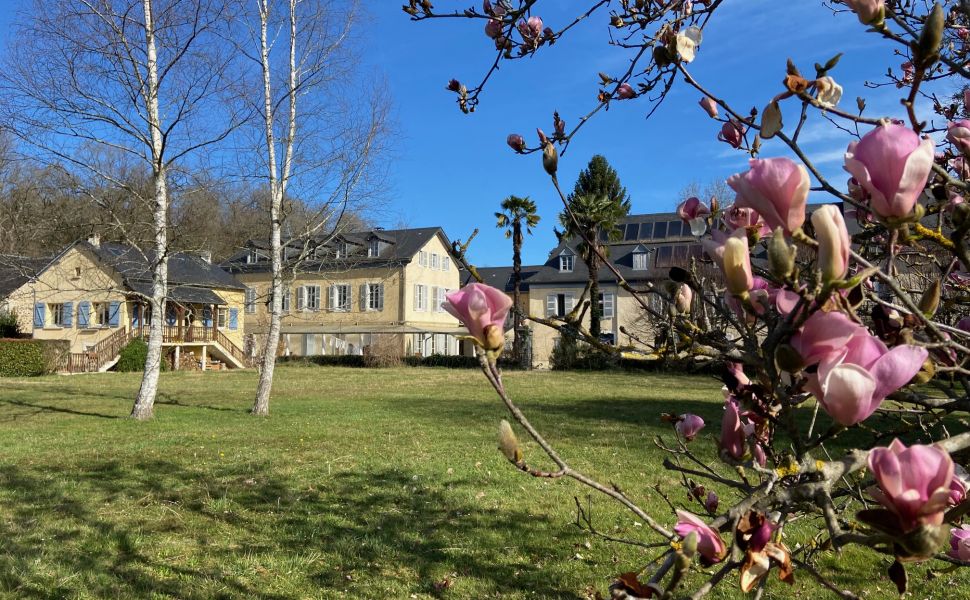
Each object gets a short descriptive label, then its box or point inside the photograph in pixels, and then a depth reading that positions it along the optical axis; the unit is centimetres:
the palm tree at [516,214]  2558
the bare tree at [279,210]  1084
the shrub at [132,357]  2464
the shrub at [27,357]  2167
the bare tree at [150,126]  912
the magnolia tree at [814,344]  67
